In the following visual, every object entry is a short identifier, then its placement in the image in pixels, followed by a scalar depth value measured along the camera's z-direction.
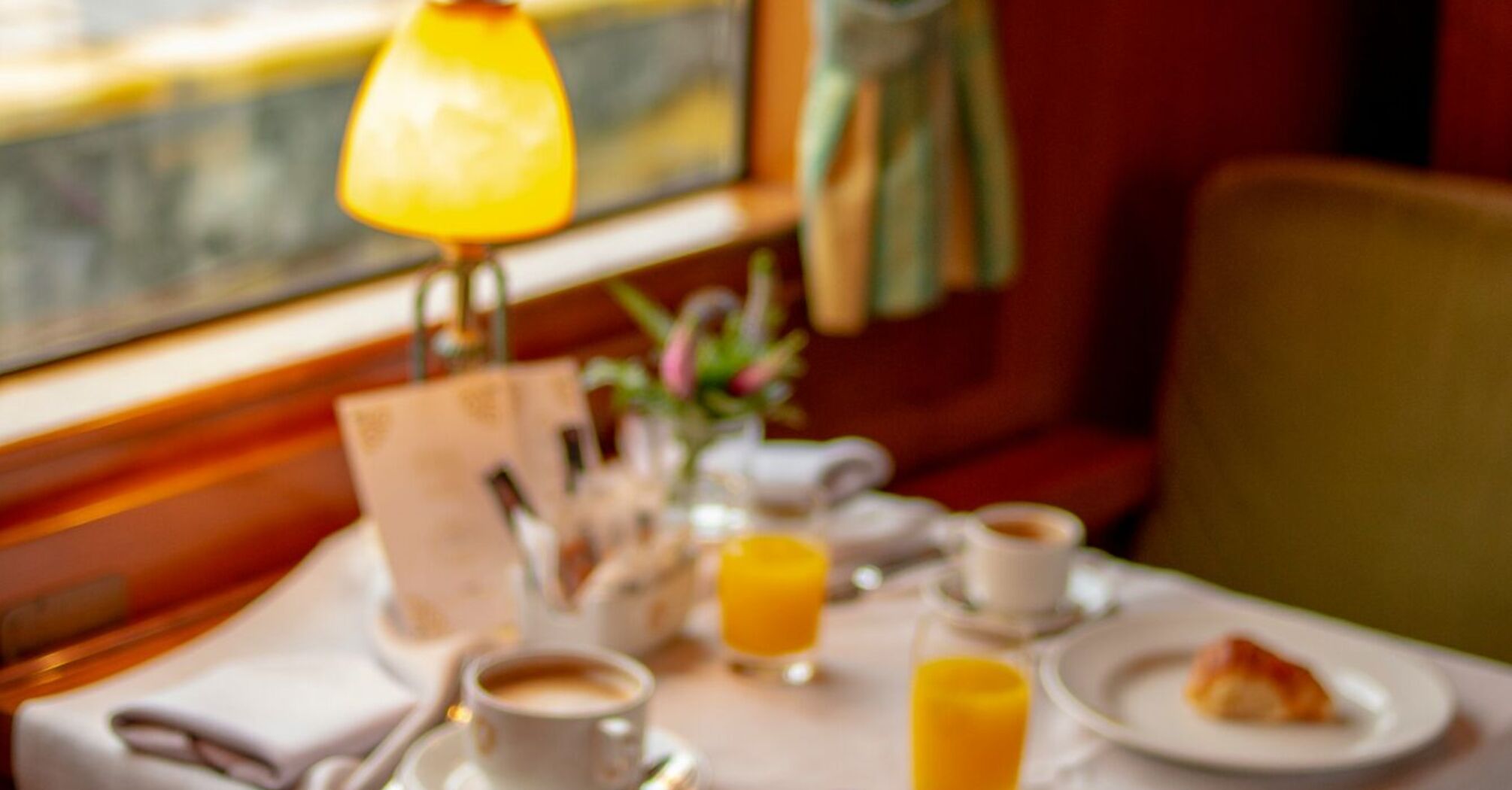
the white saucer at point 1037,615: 2.01
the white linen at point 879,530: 2.10
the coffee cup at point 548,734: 1.71
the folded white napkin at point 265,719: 1.80
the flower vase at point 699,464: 2.12
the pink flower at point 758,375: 2.14
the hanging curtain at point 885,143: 2.55
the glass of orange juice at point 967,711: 1.80
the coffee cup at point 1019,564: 2.00
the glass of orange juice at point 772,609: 1.93
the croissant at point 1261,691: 1.89
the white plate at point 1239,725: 1.85
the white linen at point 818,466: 2.17
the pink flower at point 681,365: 2.11
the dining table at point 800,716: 1.84
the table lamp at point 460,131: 1.89
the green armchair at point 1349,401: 2.62
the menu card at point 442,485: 1.96
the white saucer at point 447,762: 1.76
